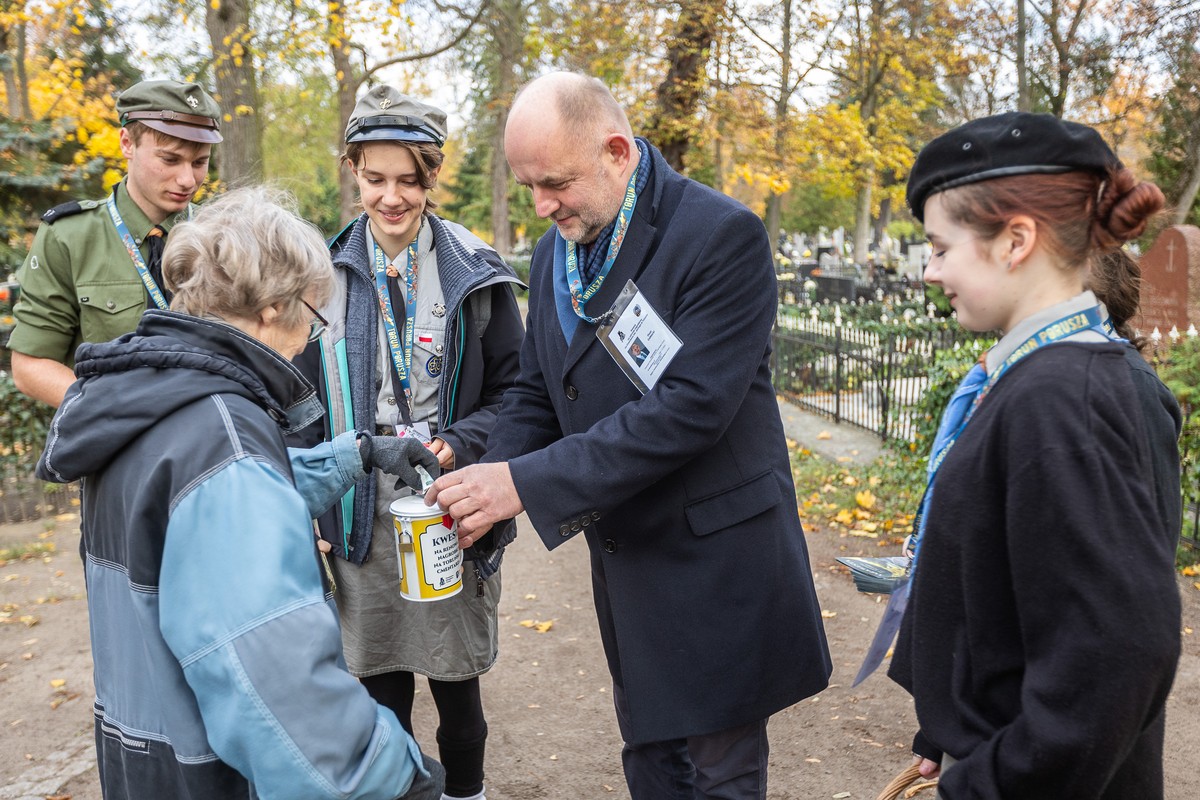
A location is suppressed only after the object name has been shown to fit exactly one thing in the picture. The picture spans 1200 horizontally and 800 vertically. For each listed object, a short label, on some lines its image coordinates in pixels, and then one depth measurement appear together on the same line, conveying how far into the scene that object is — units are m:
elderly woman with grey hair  1.50
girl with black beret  1.27
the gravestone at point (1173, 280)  8.68
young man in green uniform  2.90
